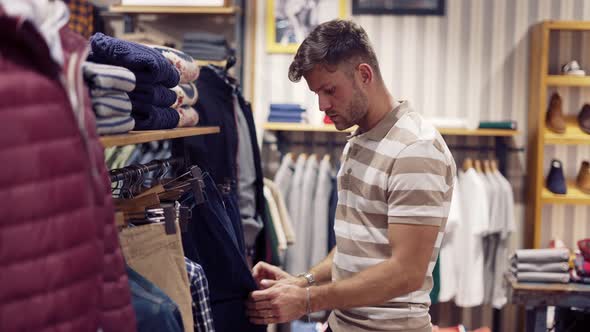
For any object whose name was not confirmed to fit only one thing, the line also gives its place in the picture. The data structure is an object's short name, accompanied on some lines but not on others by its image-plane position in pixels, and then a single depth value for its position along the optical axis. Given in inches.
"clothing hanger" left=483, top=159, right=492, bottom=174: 165.2
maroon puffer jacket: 33.9
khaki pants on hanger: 55.7
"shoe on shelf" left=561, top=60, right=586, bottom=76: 159.2
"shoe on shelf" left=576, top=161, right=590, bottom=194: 160.4
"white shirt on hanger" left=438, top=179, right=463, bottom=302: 157.9
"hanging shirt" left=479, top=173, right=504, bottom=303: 158.4
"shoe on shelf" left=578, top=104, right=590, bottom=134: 162.4
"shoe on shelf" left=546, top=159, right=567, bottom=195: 159.0
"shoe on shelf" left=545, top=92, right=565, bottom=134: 160.9
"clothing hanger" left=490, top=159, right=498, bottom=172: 165.7
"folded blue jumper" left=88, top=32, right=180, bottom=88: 64.1
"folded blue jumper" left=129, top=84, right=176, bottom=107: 72.0
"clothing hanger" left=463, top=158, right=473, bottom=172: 166.1
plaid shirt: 63.9
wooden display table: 128.4
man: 68.3
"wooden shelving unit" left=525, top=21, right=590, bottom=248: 156.5
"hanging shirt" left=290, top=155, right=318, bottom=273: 159.9
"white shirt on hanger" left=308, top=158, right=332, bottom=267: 158.9
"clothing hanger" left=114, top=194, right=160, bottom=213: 64.5
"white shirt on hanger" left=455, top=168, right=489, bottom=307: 157.4
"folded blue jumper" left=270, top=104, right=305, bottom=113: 167.9
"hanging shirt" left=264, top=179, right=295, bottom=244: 151.6
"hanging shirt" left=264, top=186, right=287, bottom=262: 149.9
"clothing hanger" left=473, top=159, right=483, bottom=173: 165.0
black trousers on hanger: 72.0
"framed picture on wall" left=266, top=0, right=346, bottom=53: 174.6
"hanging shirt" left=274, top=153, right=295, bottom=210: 163.7
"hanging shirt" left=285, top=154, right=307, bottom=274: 159.9
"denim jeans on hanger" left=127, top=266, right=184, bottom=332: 51.5
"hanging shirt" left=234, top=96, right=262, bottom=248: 131.5
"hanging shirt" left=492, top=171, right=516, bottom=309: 158.4
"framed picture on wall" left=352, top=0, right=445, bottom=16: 172.7
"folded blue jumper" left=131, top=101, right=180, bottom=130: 71.7
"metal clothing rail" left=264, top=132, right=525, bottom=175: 170.9
